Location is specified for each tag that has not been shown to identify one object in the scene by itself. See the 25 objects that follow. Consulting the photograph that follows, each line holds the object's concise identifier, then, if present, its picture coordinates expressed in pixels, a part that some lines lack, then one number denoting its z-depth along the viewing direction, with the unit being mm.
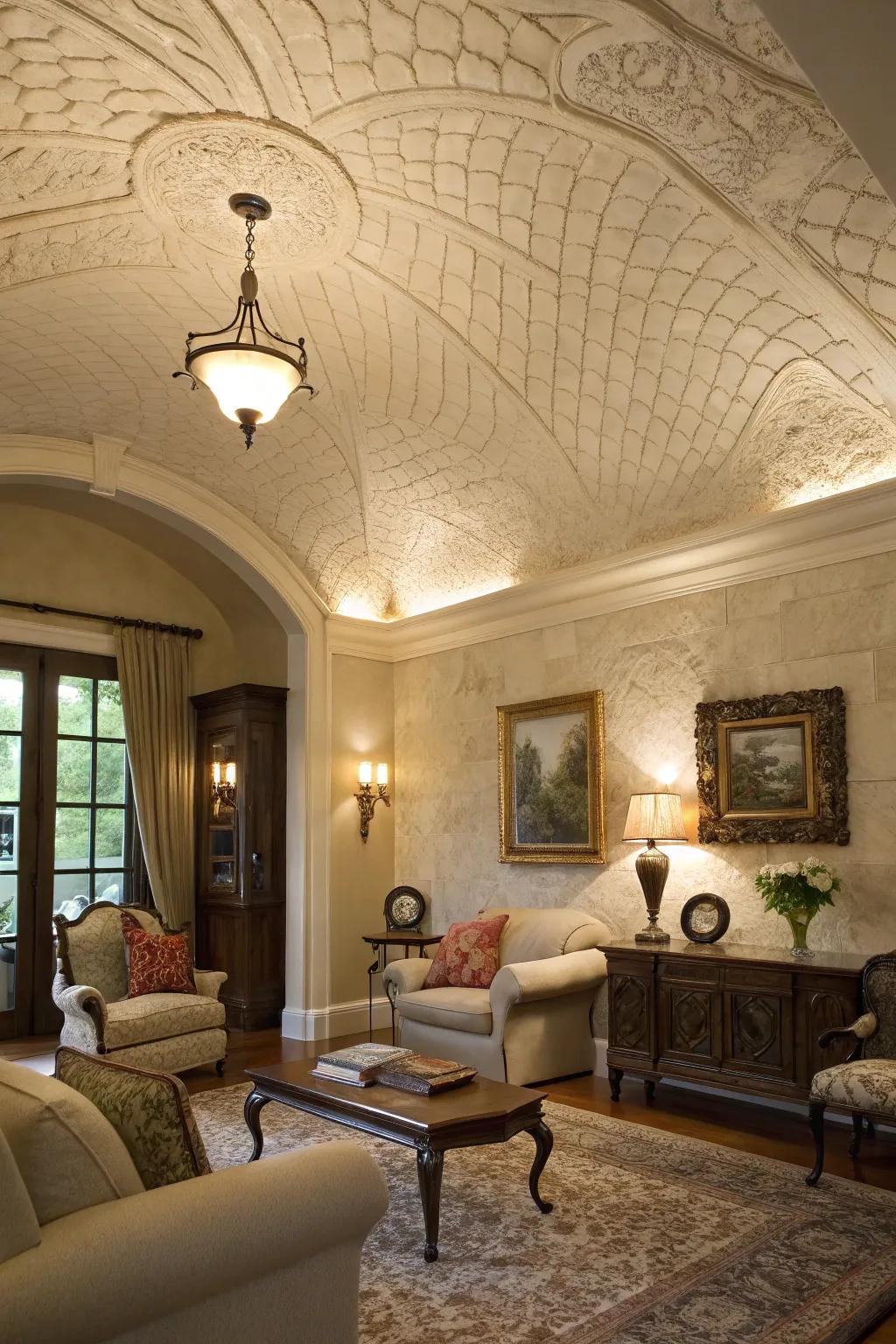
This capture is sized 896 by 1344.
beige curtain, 7766
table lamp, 5570
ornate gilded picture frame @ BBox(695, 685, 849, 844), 5070
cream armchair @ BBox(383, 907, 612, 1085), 5469
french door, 7191
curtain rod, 7438
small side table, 6852
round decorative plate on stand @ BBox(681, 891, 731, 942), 5406
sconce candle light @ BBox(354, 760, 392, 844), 7656
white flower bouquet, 4844
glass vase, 4891
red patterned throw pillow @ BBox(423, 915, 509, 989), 5969
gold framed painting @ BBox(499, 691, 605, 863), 6344
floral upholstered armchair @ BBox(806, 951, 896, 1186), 3832
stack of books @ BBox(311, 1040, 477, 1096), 3865
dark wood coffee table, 3410
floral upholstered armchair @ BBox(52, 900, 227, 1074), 5477
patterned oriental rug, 2973
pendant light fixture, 3908
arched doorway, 7129
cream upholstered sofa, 1865
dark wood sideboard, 4594
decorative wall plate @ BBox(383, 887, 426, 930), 7449
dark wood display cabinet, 7523
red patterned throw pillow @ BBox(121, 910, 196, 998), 5977
